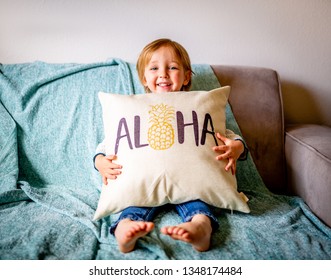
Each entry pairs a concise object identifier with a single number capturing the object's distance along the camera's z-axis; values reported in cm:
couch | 98
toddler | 63
